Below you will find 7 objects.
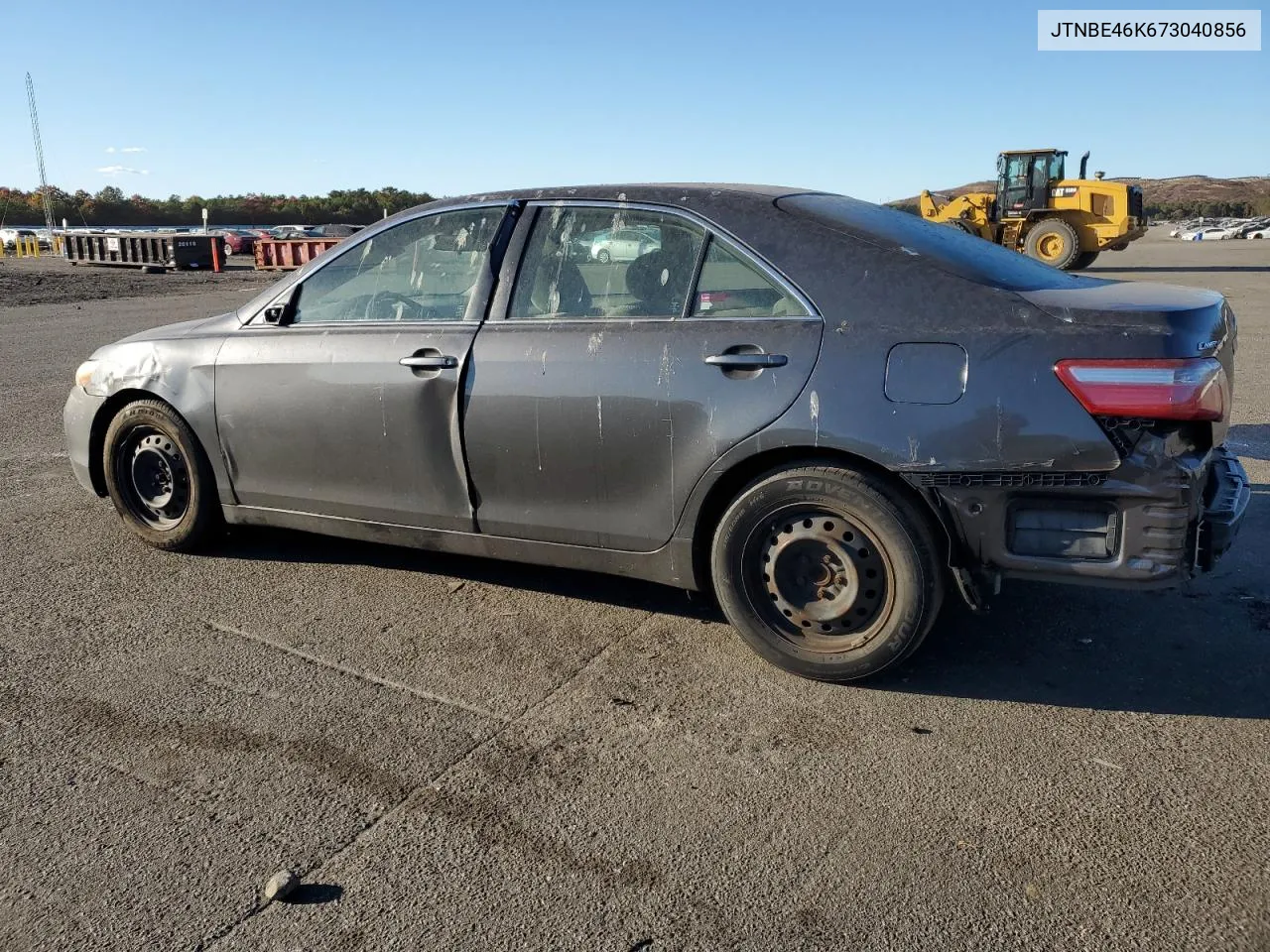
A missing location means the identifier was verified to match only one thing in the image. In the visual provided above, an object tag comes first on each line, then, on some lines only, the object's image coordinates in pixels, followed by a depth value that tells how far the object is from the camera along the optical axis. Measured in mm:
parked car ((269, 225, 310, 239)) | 48375
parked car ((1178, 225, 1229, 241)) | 70875
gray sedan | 3131
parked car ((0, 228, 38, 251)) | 48719
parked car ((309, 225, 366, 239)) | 41584
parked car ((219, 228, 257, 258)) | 46812
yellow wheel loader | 26234
